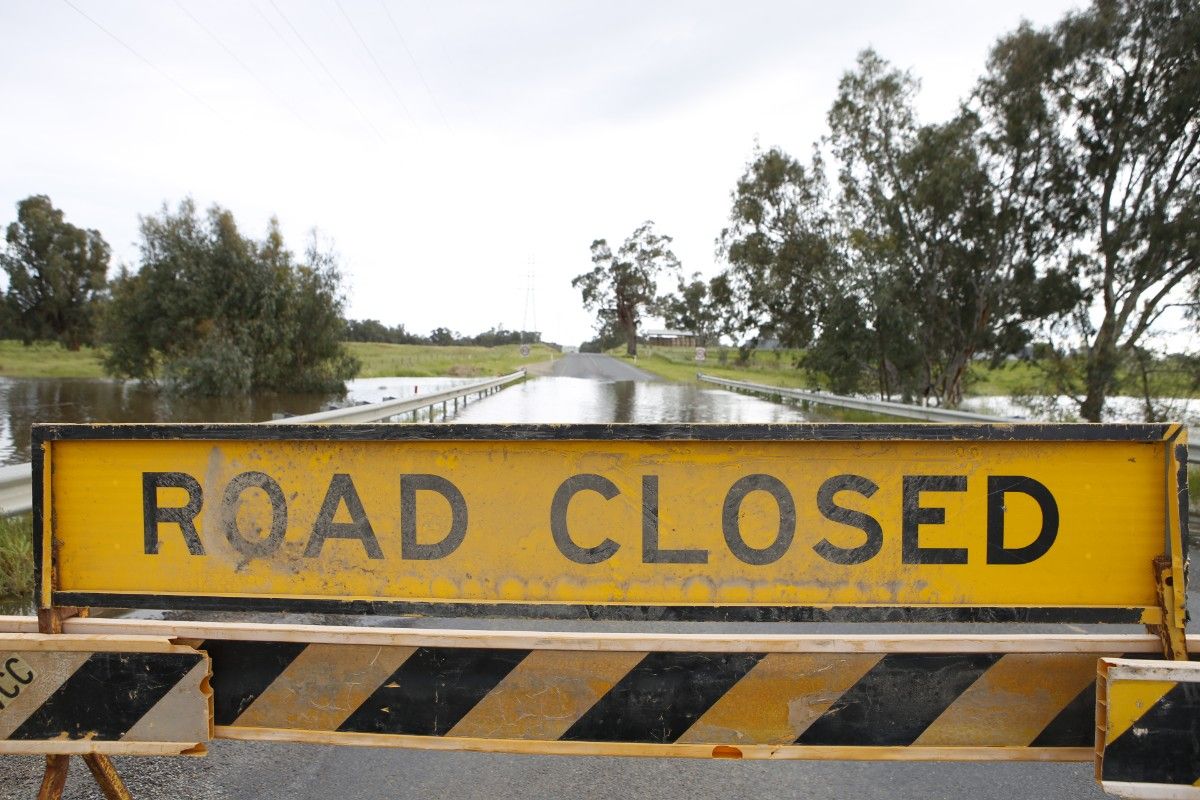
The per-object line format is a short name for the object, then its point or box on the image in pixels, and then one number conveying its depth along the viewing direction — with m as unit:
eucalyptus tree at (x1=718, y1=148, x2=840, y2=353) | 30.28
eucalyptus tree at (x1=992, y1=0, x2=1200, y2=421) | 16.38
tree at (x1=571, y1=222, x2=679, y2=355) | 108.00
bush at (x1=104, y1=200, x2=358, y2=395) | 24.34
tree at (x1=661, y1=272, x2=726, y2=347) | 76.25
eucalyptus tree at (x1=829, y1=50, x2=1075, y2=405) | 19.69
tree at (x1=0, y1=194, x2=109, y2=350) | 61.78
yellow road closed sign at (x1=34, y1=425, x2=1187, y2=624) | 2.25
